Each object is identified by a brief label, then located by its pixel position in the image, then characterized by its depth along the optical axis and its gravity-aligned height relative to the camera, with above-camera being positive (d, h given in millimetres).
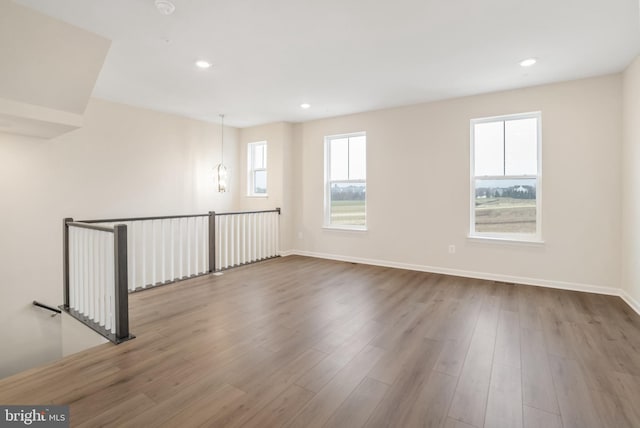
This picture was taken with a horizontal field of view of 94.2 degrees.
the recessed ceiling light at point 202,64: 3418 +1697
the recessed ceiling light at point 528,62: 3324 +1672
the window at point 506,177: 4203 +469
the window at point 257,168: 6773 +948
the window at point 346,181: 5688 +567
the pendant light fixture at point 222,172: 6249 +794
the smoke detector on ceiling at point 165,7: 2316 +1617
